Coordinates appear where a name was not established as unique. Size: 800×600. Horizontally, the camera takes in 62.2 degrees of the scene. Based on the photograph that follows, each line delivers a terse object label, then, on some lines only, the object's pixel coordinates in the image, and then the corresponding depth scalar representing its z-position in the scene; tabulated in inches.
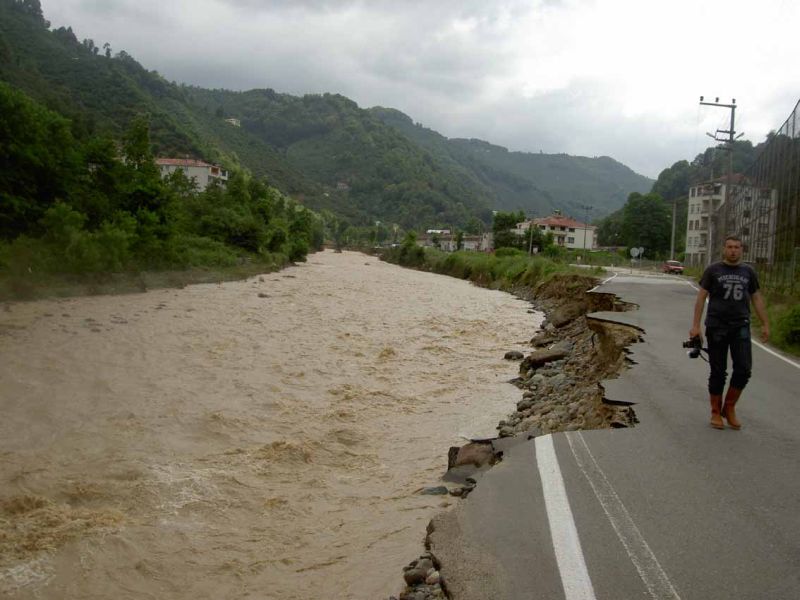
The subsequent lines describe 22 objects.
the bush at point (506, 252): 2675.4
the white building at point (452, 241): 4980.3
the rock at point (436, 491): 270.1
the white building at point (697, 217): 2977.4
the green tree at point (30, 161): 1120.8
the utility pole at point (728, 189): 1566.2
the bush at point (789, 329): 534.0
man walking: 259.9
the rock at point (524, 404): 450.4
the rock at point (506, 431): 362.6
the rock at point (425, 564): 181.1
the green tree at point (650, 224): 3622.0
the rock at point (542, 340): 786.2
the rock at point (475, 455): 278.8
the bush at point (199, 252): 1569.9
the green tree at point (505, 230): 3478.1
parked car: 2288.1
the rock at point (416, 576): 177.9
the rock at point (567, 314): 910.4
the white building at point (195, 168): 3307.1
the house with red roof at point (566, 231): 4532.5
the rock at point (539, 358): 597.6
